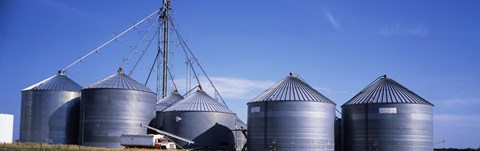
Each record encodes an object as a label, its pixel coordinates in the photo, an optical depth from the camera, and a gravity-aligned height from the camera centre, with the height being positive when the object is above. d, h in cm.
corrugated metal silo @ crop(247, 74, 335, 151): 7488 +34
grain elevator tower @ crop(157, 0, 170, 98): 11356 +1589
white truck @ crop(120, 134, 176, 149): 7588 -256
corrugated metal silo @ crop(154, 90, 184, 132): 9050 +333
